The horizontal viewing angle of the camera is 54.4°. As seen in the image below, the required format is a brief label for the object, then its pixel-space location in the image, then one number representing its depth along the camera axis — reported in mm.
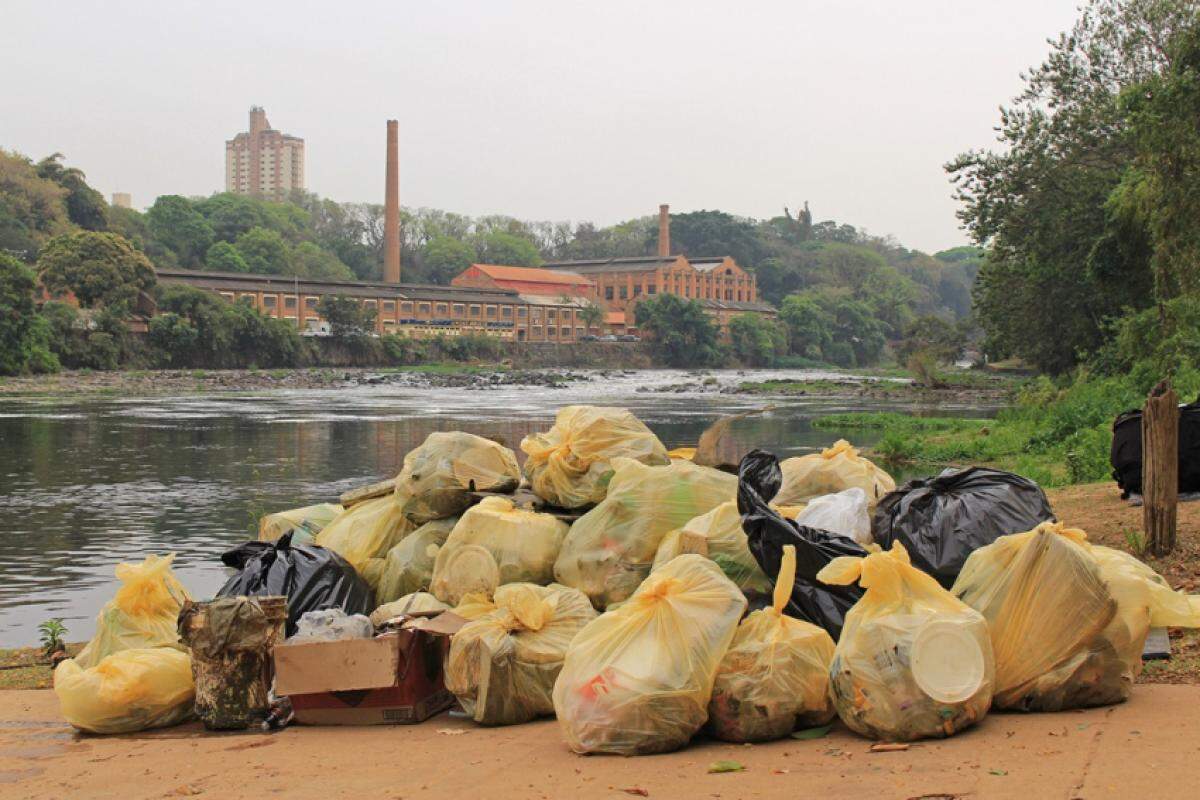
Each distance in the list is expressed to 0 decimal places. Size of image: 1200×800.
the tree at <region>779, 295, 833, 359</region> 86312
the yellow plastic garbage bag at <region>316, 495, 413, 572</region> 5922
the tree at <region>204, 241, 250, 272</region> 75938
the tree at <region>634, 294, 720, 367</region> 76812
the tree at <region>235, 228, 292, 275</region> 77438
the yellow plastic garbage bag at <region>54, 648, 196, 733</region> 4430
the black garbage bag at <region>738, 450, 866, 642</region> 4211
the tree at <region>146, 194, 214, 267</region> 77500
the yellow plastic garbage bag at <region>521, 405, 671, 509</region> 5652
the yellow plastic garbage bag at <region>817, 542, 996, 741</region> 3520
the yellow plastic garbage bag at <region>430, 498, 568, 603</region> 5086
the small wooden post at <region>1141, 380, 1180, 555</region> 5539
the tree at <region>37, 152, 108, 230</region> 65562
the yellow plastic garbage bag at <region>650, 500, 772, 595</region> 4555
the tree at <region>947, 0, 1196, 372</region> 23062
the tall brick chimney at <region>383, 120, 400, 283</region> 72188
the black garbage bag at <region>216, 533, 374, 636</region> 5160
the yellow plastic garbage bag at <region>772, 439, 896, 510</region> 5867
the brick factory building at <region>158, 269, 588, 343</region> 64000
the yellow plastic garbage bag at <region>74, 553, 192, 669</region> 4852
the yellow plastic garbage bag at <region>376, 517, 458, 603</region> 5539
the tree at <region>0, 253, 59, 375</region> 43594
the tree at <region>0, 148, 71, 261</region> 59031
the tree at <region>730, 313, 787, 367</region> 81756
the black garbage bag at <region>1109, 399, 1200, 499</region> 6664
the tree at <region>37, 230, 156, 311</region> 52781
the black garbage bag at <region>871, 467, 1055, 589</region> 4723
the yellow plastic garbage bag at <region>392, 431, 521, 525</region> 5781
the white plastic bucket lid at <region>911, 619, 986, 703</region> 3525
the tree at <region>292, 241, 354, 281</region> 79812
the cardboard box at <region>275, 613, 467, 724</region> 4297
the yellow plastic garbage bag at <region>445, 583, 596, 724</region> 4230
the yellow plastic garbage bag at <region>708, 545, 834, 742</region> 3717
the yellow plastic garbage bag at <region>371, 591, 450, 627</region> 4832
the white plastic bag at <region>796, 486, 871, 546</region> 4988
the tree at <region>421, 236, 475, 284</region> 93312
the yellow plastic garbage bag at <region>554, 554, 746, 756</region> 3623
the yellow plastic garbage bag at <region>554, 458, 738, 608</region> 4902
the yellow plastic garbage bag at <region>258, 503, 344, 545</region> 6391
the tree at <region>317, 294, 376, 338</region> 63031
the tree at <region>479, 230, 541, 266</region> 101250
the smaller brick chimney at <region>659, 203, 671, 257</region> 96250
